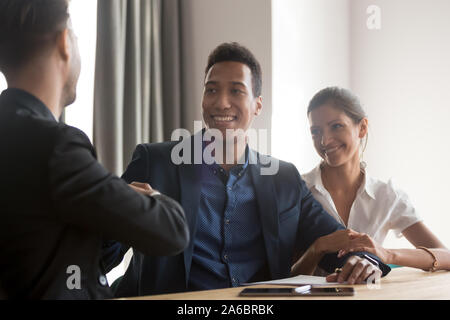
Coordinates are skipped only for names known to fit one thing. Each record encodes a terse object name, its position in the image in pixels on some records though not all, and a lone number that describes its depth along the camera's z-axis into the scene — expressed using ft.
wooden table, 3.79
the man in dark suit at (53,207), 2.88
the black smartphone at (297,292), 3.80
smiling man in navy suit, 5.28
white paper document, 4.33
